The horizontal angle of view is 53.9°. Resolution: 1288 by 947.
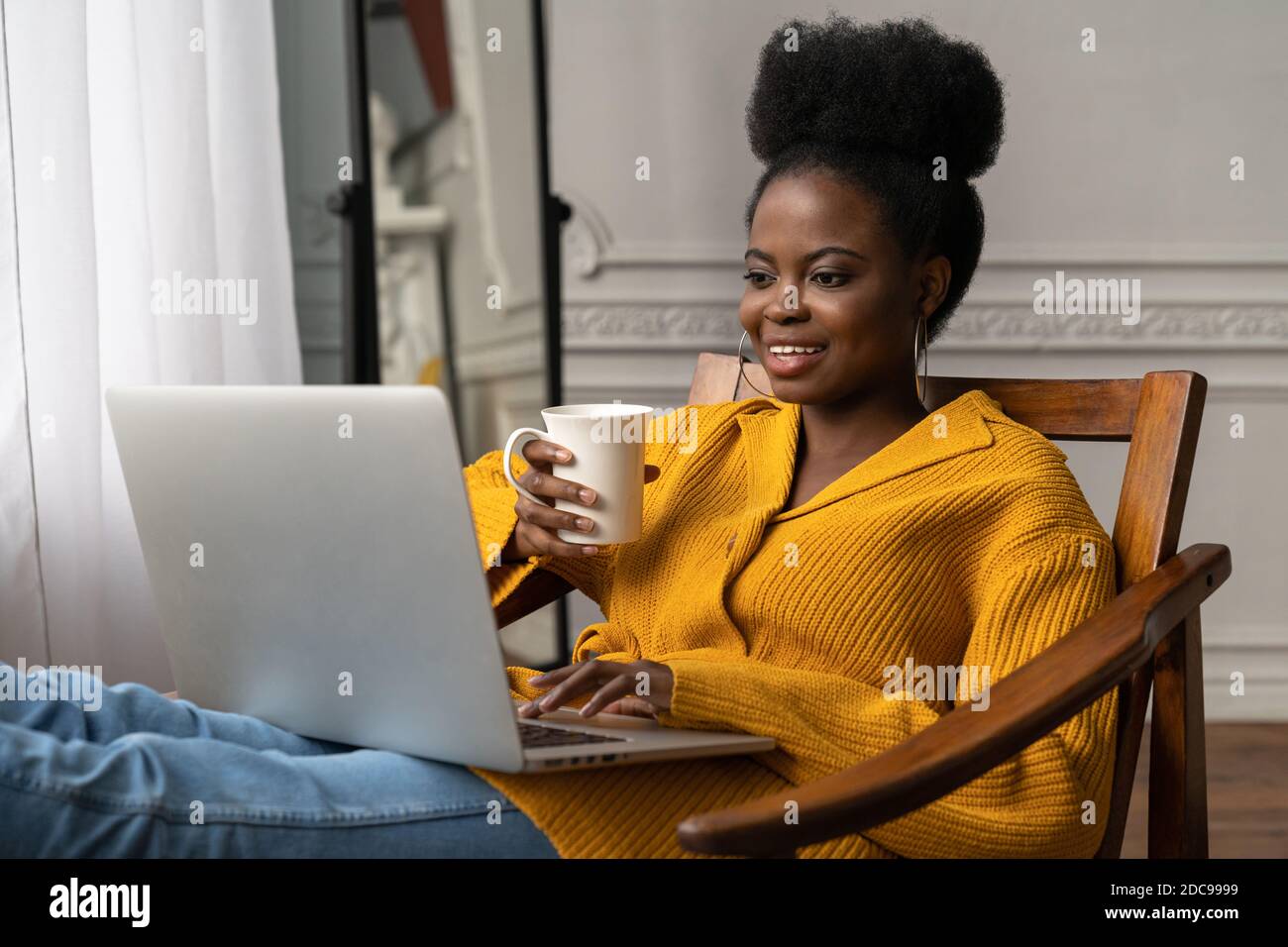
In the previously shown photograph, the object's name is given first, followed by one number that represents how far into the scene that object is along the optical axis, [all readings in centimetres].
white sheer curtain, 165
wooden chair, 75
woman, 89
